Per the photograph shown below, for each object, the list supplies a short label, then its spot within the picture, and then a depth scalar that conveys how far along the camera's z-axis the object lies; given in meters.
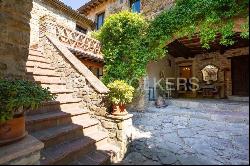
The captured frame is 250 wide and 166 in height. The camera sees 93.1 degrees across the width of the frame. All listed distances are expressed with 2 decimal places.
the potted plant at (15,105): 1.71
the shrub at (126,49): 5.29
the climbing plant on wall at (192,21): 2.94
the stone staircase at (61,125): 2.24
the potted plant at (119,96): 3.17
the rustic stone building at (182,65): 5.93
